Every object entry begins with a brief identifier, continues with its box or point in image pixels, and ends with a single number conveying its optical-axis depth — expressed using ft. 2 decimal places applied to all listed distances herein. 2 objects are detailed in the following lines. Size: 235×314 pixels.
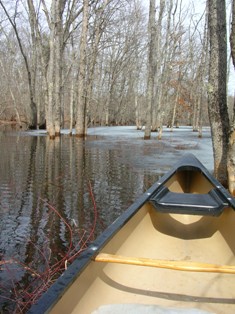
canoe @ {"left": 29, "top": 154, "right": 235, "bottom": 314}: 6.58
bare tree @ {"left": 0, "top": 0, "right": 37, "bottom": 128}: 100.51
